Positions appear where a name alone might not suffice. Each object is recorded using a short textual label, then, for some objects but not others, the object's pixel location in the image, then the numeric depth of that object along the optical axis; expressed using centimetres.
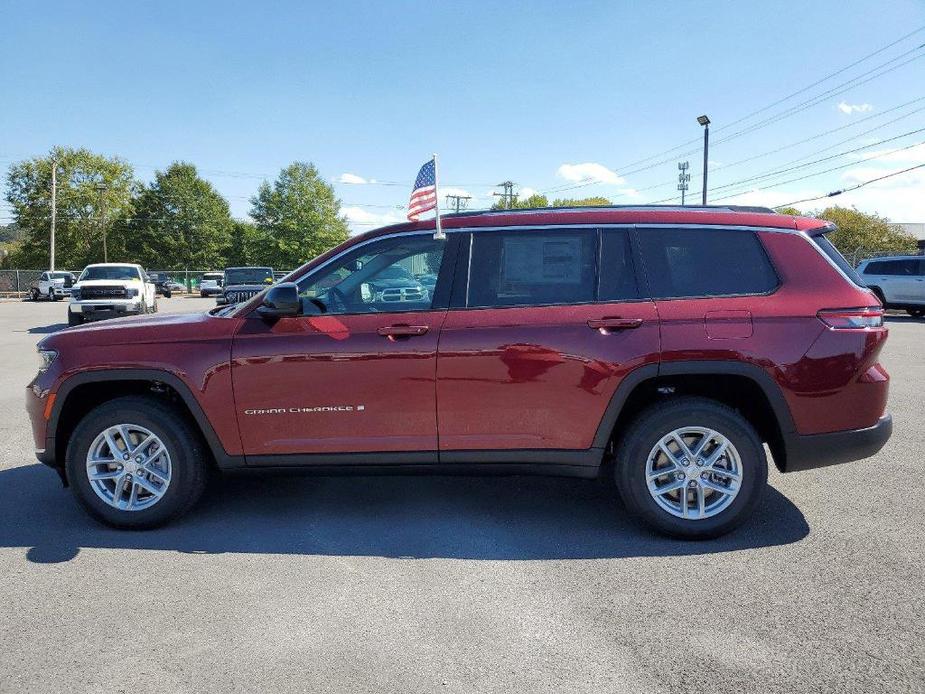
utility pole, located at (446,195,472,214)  6962
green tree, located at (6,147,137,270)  7425
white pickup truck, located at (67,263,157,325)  1859
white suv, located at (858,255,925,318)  2220
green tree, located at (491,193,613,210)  10921
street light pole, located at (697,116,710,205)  3722
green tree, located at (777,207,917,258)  6844
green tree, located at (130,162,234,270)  7869
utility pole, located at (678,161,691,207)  6306
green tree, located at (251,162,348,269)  7981
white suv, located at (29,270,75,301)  4200
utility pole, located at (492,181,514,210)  8038
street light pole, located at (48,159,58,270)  5093
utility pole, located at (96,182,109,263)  7462
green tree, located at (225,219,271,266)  8075
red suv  390
